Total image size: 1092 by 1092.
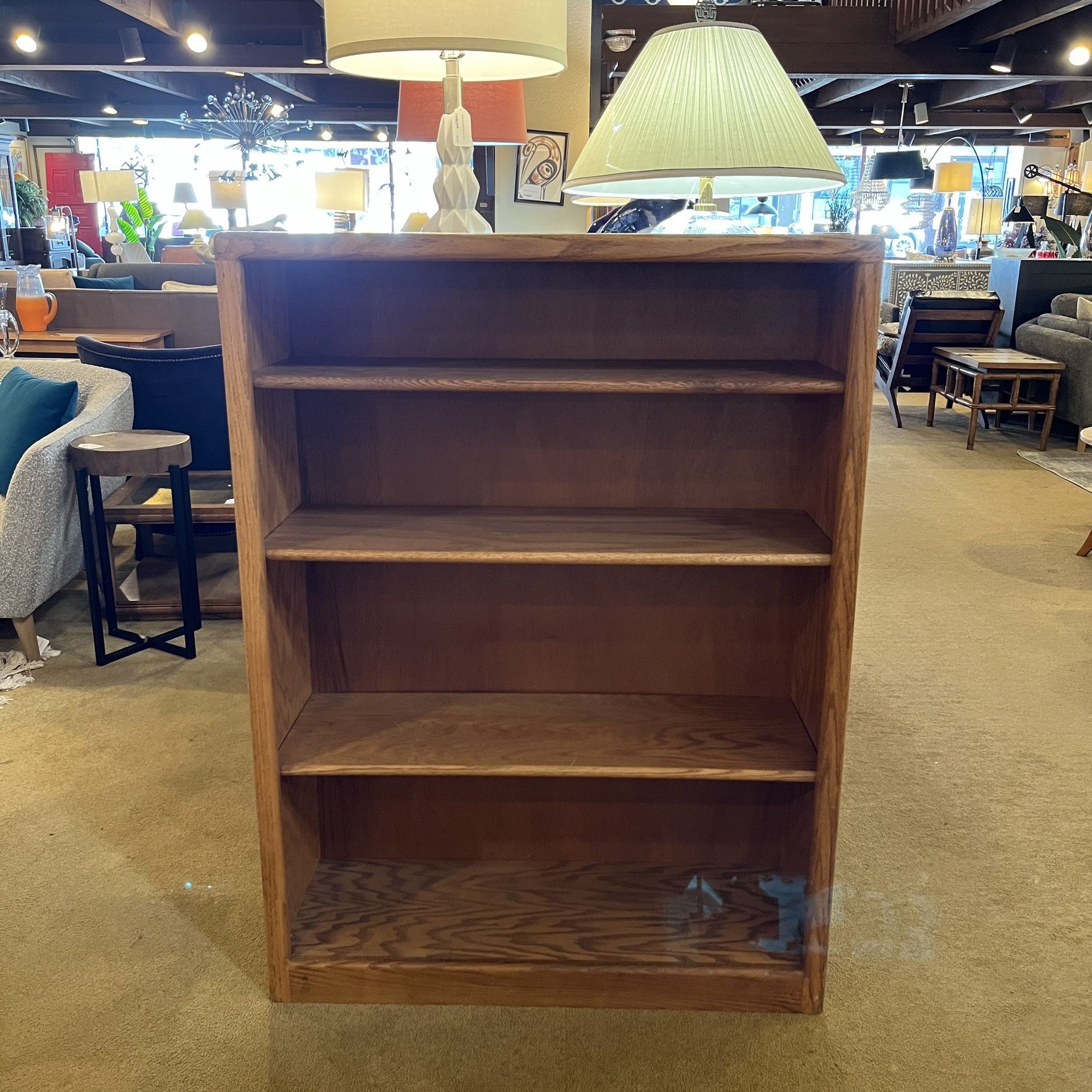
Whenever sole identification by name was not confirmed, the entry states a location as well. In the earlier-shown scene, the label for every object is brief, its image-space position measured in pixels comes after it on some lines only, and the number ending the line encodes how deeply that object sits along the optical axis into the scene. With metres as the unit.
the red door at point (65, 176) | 16.22
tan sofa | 5.11
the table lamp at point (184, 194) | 12.79
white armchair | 3.11
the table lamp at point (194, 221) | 10.81
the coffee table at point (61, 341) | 4.73
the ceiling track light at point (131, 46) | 7.99
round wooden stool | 3.05
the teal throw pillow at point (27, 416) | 3.43
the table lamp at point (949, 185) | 10.00
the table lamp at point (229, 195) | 6.45
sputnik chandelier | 7.49
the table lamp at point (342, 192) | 6.50
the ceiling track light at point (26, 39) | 7.65
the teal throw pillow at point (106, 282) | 7.71
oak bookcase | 1.65
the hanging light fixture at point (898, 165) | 9.04
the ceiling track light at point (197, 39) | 7.40
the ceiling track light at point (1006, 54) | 7.59
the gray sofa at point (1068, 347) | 6.27
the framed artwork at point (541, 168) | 3.89
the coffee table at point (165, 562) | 3.39
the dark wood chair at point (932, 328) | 6.86
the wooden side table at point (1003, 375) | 6.22
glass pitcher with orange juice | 4.71
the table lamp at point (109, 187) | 9.95
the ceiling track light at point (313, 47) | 8.11
